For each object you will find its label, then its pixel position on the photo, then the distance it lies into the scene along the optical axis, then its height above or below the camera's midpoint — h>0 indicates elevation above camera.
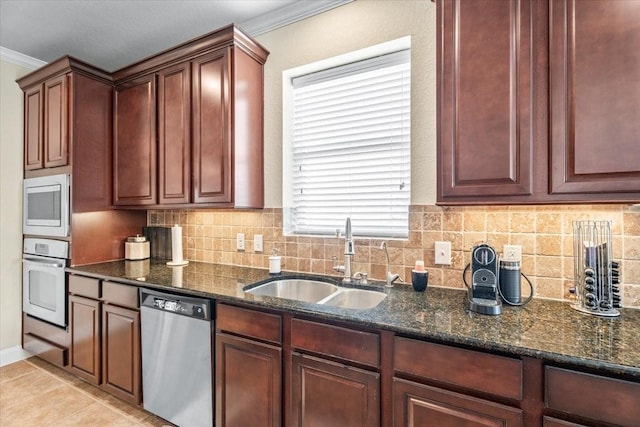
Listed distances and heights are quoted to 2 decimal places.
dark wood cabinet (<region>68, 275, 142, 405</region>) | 2.06 -0.84
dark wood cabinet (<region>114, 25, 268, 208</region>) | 2.13 +0.63
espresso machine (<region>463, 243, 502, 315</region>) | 1.36 -0.28
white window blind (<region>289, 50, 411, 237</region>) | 2.01 +0.44
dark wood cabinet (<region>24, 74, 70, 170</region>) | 2.54 +0.75
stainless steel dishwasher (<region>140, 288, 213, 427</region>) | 1.75 -0.82
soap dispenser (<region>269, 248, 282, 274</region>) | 2.18 -0.35
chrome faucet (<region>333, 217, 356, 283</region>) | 1.91 -0.23
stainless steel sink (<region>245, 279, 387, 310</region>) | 1.80 -0.48
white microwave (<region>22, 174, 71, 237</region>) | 2.51 +0.07
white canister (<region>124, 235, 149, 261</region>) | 2.78 -0.30
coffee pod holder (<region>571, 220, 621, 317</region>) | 1.31 -0.25
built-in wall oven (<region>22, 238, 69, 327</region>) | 2.50 -0.54
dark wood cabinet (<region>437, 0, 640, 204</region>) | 1.14 +0.43
